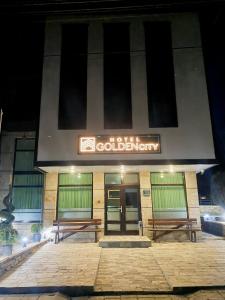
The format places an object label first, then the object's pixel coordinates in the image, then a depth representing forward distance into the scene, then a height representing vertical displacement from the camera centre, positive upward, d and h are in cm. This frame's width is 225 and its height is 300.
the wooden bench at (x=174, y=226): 1111 -129
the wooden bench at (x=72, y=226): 1118 -126
